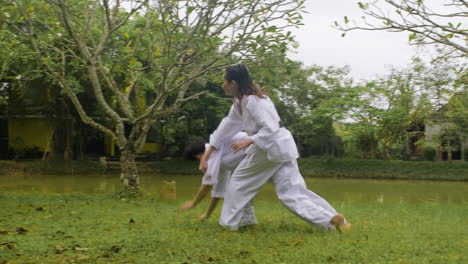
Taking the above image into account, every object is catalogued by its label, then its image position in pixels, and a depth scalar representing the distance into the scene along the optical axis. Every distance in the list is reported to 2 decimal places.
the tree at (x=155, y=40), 8.34
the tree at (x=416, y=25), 6.86
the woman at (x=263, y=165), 4.95
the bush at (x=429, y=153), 26.27
